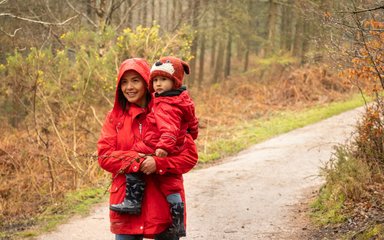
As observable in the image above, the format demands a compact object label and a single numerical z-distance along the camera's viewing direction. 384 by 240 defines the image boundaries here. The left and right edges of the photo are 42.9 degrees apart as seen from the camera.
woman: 3.48
